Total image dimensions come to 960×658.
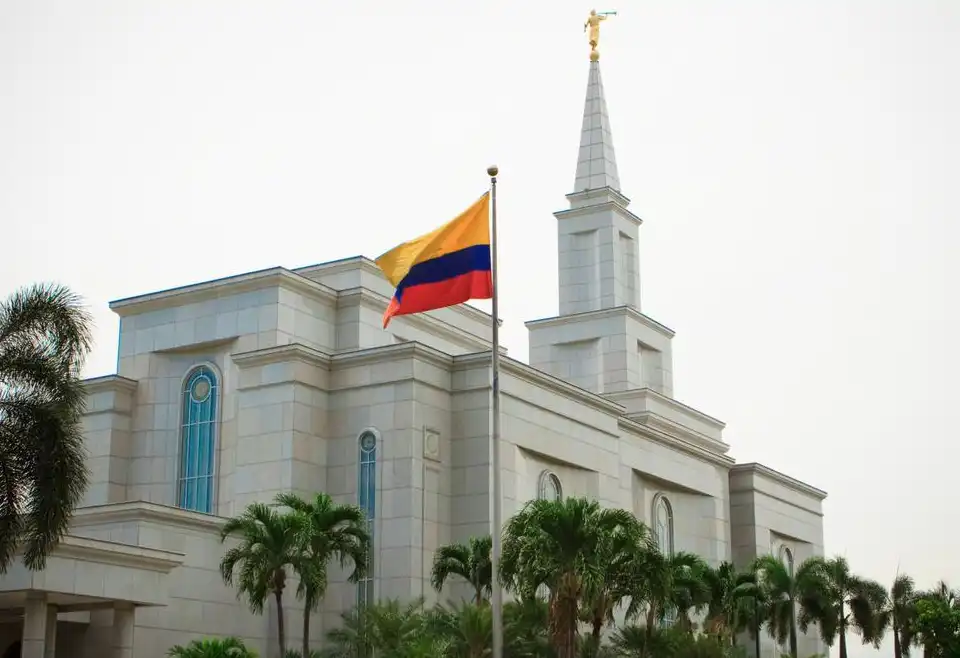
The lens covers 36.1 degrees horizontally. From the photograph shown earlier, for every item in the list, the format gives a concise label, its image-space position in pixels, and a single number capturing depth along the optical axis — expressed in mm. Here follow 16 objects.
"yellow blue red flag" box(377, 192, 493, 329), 27281
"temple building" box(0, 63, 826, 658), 34781
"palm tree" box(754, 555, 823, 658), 44719
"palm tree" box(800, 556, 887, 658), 46062
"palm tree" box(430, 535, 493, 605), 33156
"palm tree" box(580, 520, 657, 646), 28672
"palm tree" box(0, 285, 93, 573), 23578
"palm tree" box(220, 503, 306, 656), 29234
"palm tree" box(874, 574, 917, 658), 53438
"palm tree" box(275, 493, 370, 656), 29328
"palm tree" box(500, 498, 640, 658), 27656
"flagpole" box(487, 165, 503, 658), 24547
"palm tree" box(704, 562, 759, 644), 39500
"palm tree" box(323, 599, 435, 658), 30172
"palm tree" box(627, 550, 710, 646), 30078
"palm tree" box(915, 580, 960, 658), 54000
